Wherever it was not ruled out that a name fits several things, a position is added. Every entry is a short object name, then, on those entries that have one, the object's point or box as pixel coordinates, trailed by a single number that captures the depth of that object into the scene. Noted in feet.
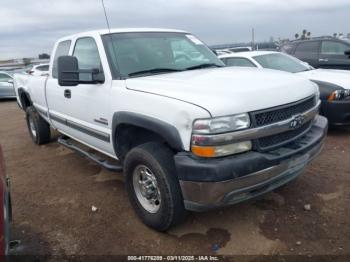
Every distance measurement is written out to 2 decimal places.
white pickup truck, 8.68
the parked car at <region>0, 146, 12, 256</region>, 6.74
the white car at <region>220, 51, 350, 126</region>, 18.63
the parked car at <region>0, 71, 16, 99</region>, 52.37
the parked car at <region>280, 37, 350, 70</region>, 31.10
